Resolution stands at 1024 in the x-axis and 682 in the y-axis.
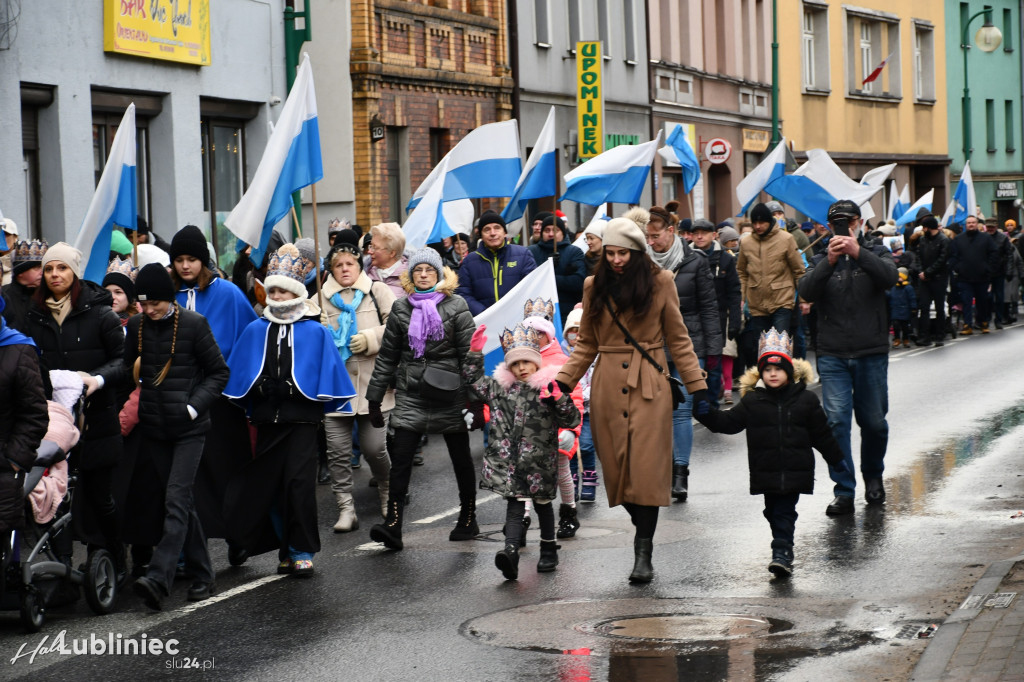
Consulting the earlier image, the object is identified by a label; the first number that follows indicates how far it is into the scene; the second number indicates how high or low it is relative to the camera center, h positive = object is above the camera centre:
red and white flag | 46.59 +5.24
